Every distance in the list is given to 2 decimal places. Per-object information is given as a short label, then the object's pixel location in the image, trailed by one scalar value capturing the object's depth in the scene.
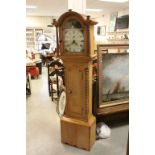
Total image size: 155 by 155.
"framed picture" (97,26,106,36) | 12.52
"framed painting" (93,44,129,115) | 3.45
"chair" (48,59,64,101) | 4.98
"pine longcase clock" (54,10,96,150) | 2.81
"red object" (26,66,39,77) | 8.34
